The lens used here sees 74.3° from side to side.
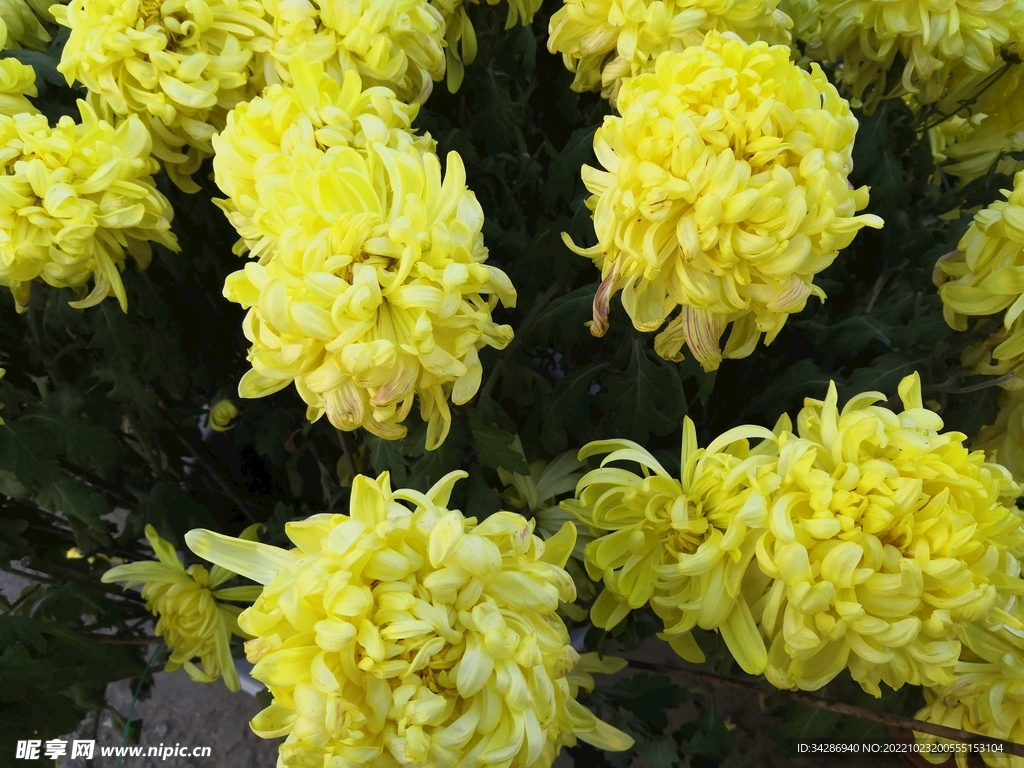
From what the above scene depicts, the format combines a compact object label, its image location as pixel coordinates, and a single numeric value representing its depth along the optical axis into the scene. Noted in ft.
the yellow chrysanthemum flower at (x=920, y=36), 1.57
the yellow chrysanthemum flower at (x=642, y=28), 1.33
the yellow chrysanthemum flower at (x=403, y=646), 0.87
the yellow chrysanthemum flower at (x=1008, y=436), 1.64
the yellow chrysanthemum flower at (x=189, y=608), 1.64
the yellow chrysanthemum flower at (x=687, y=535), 1.14
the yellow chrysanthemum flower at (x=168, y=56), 1.31
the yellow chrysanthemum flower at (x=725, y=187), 1.06
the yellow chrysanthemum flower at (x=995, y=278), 1.34
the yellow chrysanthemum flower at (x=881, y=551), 1.03
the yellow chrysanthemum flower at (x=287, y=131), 1.11
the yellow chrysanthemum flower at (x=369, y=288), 0.95
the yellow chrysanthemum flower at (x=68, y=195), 1.28
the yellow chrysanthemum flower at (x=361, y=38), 1.28
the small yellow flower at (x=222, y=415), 1.98
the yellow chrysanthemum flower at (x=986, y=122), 1.89
